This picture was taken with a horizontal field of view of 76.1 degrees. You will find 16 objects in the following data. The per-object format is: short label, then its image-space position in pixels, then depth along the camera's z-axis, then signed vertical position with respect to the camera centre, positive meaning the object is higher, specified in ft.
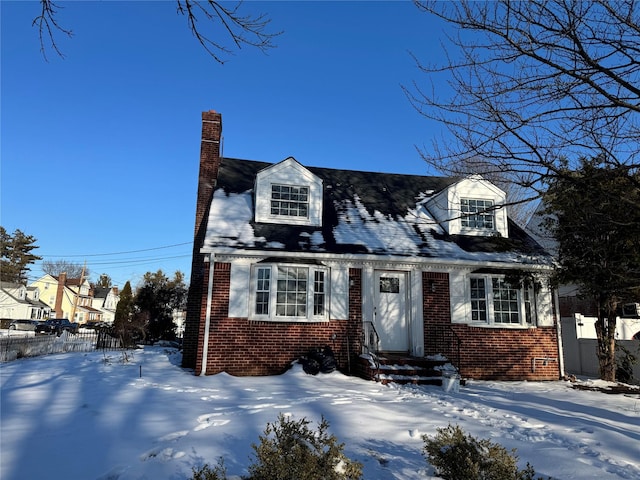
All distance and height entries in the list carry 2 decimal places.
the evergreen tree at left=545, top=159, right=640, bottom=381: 21.12 +5.08
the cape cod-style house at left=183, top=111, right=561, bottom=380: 35.29 +2.59
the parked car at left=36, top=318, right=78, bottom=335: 117.91 -5.23
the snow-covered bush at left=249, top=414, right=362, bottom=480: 10.12 -3.74
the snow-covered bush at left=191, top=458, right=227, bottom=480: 9.96 -4.26
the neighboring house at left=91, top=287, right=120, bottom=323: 226.99 +4.67
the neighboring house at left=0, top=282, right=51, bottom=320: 154.20 +1.71
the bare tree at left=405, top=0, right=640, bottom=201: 15.25 +9.25
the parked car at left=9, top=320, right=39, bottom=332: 128.16 -5.39
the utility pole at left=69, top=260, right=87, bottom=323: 190.15 +1.03
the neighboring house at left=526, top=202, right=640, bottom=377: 45.44 -2.64
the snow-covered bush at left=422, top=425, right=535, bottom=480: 10.72 -3.98
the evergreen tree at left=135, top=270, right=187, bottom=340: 78.74 +0.43
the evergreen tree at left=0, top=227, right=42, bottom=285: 177.47 +23.28
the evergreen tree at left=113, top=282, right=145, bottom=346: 63.82 -1.83
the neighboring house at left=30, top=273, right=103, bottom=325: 189.78 +5.02
